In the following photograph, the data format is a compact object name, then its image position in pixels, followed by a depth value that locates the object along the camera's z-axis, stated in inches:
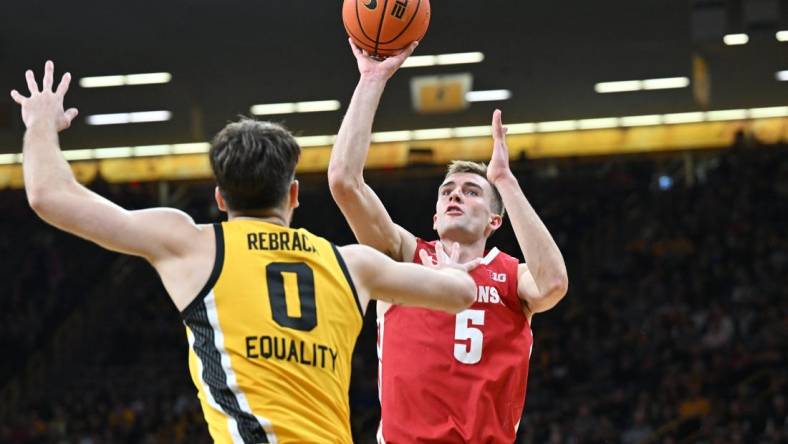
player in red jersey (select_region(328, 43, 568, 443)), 370.7
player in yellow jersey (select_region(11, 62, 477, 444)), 230.7
